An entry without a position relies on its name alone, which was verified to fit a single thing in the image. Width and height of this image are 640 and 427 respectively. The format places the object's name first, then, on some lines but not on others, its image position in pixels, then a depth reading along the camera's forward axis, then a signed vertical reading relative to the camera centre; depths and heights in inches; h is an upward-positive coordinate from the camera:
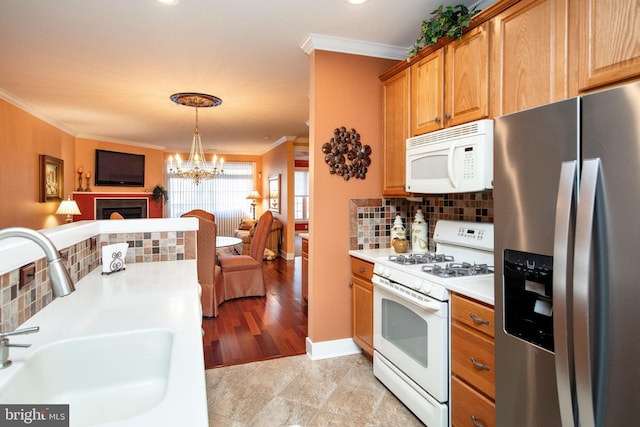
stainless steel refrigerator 40.2 -6.6
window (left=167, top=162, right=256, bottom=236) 374.0 +13.0
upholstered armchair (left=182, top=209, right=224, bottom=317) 153.6 -24.4
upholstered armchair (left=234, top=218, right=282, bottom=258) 313.6 -23.6
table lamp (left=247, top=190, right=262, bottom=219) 369.1 +10.4
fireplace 295.0 +0.9
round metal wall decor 114.1 +16.5
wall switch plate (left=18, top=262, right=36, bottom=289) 45.8 -8.4
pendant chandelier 173.3 +52.6
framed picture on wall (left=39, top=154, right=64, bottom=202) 214.7 +18.7
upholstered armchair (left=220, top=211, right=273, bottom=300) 182.1 -31.2
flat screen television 294.2 +32.7
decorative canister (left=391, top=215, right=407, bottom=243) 116.5 -7.4
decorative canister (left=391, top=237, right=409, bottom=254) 111.2 -11.6
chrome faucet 28.4 -4.2
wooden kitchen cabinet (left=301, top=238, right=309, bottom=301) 157.9 -28.1
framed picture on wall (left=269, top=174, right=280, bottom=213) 321.6 +13.2
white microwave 78.3 +11.1
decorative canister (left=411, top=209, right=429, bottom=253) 112.7 -8.7
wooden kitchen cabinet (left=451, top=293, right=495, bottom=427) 63.8 -28.6
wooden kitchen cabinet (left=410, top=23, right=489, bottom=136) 79.4 +29.4
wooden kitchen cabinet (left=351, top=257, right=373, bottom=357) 105.7 -28.7
